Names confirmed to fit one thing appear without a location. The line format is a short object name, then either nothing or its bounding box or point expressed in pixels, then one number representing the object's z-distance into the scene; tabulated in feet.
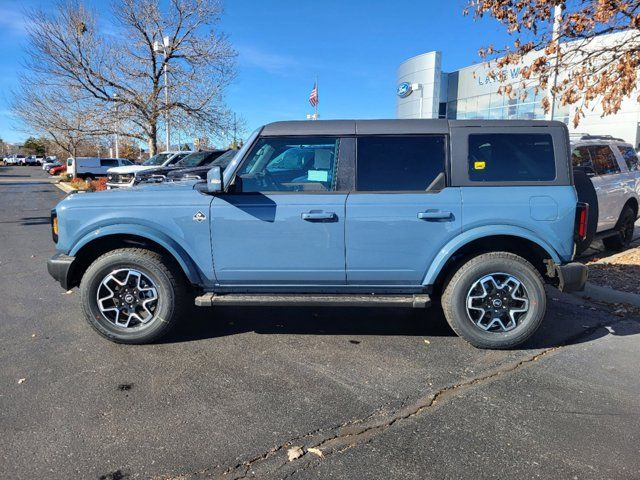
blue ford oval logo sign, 132.45
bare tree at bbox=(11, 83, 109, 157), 66.90
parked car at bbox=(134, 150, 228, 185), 45.19
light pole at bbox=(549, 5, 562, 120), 18.21
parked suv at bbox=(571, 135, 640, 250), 23.00
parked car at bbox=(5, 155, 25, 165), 268.00
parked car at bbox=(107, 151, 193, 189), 54.75
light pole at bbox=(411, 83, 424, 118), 127.05
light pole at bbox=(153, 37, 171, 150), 61.41
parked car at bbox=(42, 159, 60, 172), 170.71
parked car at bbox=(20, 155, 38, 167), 264.93
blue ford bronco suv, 12.51
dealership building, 110.93
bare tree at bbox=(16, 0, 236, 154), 61.41
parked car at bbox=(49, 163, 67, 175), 142.31
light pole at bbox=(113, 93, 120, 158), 64.23
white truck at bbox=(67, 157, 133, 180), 101.40
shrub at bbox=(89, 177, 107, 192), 69.49
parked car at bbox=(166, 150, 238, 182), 39.42
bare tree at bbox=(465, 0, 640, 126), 16.90
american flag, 97.40
